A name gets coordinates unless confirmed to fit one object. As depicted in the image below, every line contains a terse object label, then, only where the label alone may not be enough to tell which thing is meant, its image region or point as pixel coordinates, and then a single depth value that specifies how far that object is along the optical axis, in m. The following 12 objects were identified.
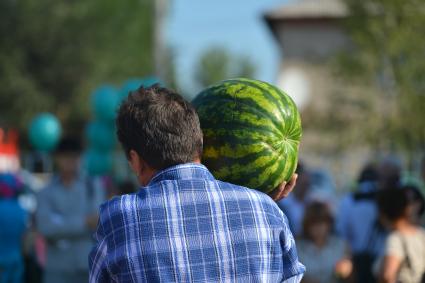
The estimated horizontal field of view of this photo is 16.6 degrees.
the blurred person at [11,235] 15.70
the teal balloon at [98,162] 29.59
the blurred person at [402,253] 10.63
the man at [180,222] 5.00
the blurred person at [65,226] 13.46
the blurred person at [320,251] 13.36
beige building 43.44
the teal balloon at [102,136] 28.96
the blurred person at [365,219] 13.71
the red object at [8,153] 36.10
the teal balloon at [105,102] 28.16
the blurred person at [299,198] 16.01
